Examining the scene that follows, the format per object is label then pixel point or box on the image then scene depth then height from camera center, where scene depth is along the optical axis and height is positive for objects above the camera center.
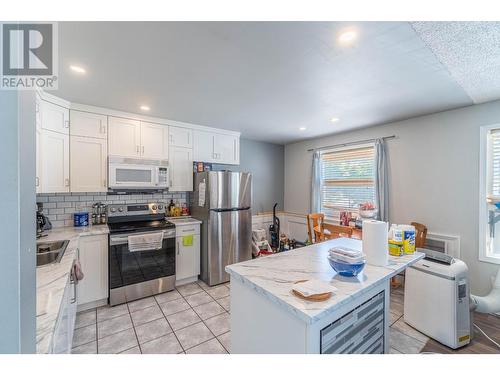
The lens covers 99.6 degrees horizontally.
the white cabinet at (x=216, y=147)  3.53 +0.68
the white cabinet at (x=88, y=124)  2.59 +0.77
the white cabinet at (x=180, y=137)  3.27 +0.78
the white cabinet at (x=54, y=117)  2.27 +0.77
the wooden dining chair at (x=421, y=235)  2.80 -0.65
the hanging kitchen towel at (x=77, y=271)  1.72 -0.71
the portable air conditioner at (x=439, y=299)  1.91 -1.08
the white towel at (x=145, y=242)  2.59 -0.71
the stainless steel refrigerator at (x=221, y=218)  3.15 -0.50
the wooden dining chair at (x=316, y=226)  3.72 -0.72
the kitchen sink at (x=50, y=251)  1.84 -0.60
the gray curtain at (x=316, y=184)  4.32 +0.05
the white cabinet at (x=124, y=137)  2.82 +0.67
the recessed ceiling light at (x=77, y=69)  1.78 +1.00
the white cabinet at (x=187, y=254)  3.08 -1.01
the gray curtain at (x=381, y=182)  3.27 +0.07
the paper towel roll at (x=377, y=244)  1.45 -0.40
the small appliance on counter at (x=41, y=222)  2.34 -0.42
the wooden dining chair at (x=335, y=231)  3.41 -0.75
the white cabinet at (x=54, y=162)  2.27 +0.27
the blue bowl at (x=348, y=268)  1.27 -0.49
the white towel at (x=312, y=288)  1.05 -0.53
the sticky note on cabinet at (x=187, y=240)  3.12 -0.81
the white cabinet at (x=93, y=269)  2.42 -0.98
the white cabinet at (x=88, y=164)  2.60 +0.28
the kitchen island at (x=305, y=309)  1.00 -0.67
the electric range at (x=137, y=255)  2.56 -0.88
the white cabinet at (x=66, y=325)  1.11 -0.94
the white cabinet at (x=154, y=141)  3.04 +0.66
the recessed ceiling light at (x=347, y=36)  1.36 +1.00
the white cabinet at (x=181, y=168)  3.29 +0.28
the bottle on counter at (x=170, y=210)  3.48 -0.40
